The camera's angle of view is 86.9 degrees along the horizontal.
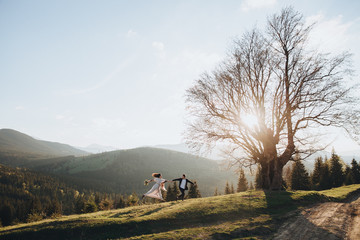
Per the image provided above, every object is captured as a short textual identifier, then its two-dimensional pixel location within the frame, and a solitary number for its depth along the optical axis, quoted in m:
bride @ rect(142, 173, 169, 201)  16.38
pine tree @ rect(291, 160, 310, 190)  46.62
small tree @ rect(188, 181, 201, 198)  56.80
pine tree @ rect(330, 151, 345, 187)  48.00
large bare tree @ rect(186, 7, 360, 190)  17.30
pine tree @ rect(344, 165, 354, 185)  46.03
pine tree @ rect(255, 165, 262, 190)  56.60
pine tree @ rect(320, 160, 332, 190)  47.97
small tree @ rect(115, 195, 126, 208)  67.91
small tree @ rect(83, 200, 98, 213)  43.41
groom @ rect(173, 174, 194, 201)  17.45
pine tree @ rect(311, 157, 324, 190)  50.22
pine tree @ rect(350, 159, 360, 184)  46.93
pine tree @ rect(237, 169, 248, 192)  61.16
